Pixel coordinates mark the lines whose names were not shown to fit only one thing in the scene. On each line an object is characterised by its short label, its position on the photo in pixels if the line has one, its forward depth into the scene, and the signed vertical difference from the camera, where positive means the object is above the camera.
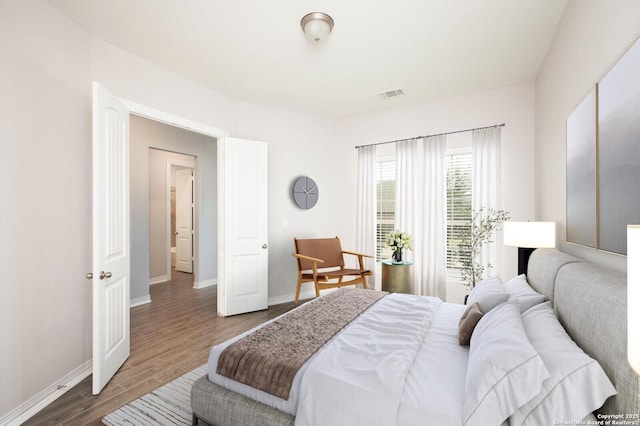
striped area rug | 1.83 -1.26
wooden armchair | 4.02 -0.74
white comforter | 1.20 -0.74
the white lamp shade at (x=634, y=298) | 0.55 -0.16
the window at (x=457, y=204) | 3.97 +0.11
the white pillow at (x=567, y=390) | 1.00 -0.60
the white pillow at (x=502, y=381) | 1.07 -0.61
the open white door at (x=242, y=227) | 3.75 -0.18
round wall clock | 4.58 +0.31
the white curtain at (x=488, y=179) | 3.67 +0.41
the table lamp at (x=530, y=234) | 2.29 -0.17
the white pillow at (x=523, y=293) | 1.78 -0.52
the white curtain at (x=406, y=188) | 4.23 +0.35
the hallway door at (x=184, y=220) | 6.01 -0.16
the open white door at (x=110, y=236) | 2.13 -0.19
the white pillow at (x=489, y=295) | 1.91 -0.55
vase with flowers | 4.00 -0.41
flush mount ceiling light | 2.33 +1.48
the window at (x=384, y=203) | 4.58 +0.14
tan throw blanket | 1.48 -0.74
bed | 1.03 -0.69
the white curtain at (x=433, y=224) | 4.00 -0.16
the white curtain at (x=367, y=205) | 4.59 +0.11
